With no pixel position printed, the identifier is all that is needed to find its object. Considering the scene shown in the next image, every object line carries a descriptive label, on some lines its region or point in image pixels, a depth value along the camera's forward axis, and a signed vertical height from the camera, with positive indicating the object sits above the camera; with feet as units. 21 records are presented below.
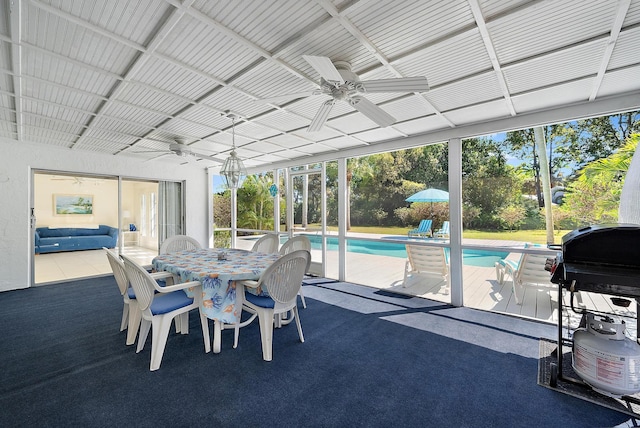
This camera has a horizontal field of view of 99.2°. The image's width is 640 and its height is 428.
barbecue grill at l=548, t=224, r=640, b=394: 5.86 -1.20
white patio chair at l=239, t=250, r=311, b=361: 8.13 -2.32
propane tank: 6.24 -3.44
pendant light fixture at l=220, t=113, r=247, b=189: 11.54 +1.95
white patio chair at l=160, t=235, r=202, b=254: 13.74 -1.46
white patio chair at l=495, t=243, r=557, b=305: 11.84 -2.68
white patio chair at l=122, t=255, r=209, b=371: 7.67 -2.67
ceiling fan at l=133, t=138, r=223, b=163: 14.87 +3.71
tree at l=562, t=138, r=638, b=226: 10.25 +0.94
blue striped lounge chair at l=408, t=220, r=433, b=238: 14.92 -0.87
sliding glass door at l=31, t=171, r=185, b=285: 23.47 -0.29
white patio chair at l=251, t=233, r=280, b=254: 15.38 -1.61
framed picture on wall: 28.55 +1.45
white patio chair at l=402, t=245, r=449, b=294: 14.51 -2.65
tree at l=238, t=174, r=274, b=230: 22.71 +1.08
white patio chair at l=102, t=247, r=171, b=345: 8.83 -2.54
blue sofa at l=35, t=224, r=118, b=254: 26.63 -2.14
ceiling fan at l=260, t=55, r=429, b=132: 6.15 +3.24
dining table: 8.49 -2.18
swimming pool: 13.43 -2.14
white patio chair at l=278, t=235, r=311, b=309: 13.75 -1.46
